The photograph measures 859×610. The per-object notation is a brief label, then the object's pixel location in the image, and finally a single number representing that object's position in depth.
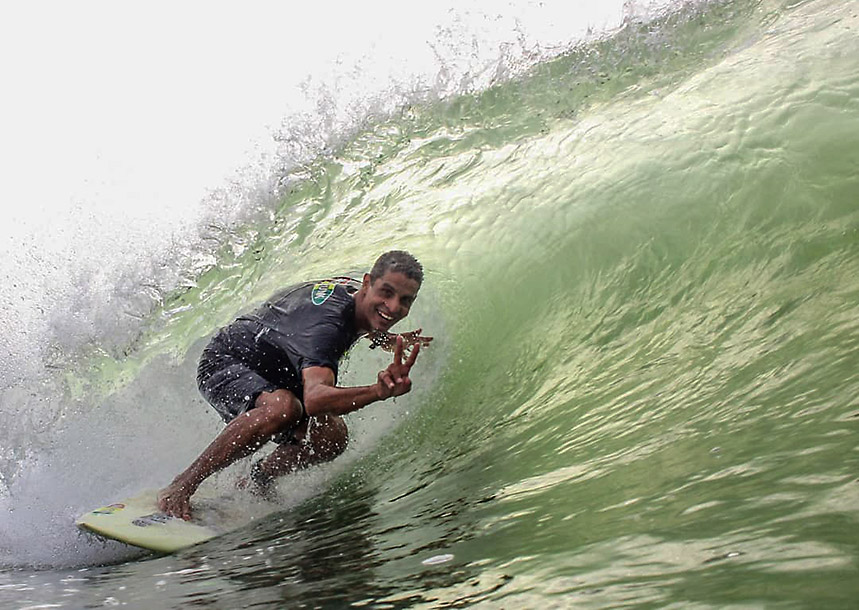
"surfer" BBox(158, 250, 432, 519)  3.30
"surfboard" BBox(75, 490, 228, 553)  3.18
